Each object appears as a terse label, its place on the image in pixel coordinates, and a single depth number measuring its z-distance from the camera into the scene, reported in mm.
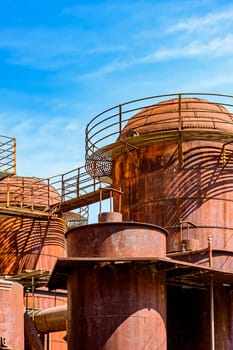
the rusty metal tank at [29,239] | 37406
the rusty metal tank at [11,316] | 20969
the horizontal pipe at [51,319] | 30670
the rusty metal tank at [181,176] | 26016
